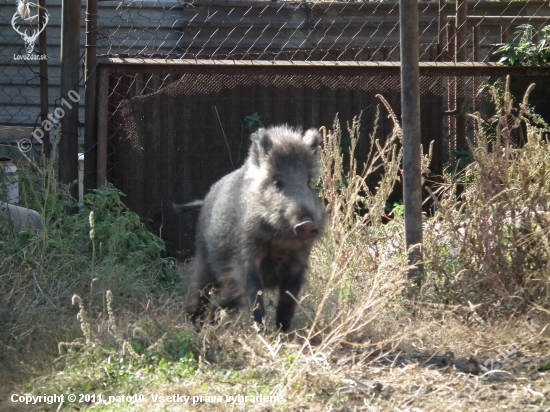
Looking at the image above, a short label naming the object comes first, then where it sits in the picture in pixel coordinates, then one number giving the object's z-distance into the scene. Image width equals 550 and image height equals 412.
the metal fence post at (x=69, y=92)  13.70
